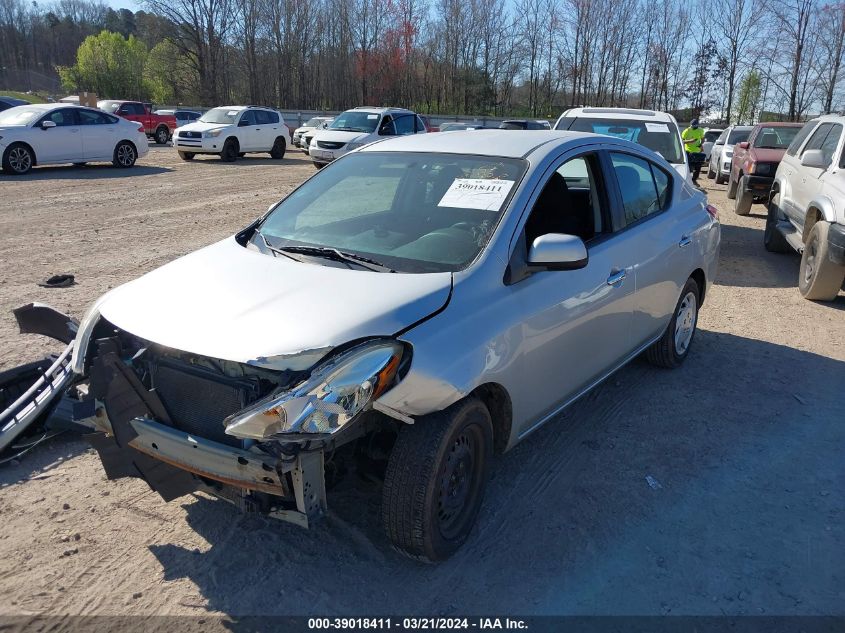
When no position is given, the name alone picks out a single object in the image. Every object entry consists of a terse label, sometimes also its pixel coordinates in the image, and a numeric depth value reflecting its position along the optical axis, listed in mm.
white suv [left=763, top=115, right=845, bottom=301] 7208
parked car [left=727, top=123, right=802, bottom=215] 12766
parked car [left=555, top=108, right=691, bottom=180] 9648
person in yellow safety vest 15633
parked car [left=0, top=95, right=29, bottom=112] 24562
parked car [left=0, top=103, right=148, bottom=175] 16047
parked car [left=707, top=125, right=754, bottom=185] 19219
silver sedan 2680
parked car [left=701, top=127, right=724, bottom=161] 27578
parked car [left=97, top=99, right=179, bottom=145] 28578
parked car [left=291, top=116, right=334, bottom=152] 28625
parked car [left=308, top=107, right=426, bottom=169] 20266
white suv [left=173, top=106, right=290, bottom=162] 21594
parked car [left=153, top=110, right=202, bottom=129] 32287
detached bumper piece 3648
